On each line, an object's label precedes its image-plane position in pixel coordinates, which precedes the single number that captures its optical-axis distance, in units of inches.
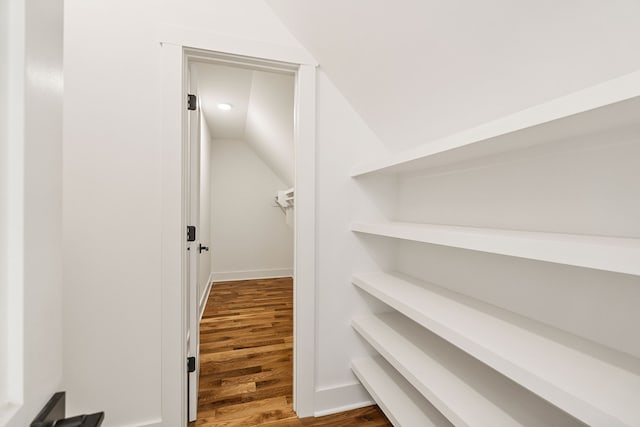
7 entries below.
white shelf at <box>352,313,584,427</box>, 33.8
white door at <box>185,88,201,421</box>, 56.1
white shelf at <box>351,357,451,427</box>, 45.3
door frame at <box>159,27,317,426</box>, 50.1
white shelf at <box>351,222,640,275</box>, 20.7
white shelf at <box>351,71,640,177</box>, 20.4
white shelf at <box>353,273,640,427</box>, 22.1
